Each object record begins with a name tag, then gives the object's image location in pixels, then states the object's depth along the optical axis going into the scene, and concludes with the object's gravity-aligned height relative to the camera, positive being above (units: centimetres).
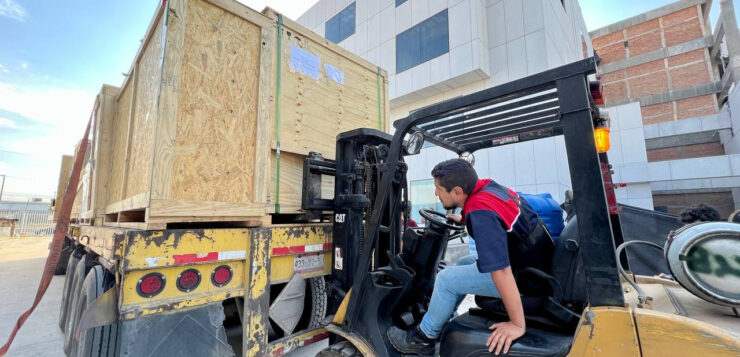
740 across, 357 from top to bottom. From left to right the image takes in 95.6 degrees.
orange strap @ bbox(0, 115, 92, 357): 269 -14
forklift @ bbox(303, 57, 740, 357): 146 -28
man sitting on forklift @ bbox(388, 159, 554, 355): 171 -23
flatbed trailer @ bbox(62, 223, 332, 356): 213 -49
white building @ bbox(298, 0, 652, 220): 1094 +578
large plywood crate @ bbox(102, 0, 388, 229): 240 +86
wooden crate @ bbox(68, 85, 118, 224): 414 +81
